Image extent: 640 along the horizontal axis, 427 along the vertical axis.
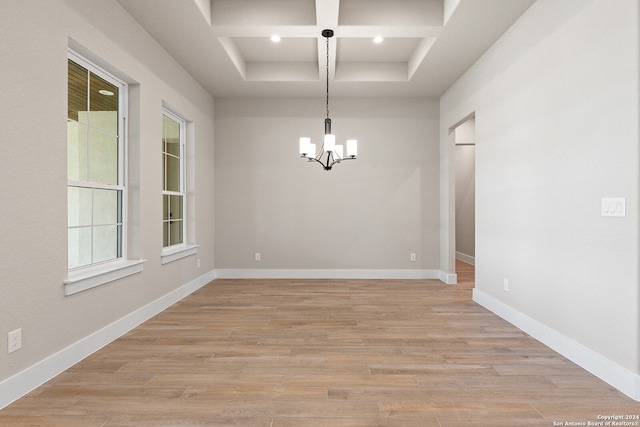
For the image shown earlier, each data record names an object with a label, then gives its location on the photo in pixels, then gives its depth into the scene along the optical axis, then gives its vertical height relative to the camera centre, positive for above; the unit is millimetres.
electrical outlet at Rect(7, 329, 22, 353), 2064 -728
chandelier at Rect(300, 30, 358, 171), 3867 +753
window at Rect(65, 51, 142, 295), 2795 +310
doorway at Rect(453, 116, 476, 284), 7648 +450
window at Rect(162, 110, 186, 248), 4438 +439
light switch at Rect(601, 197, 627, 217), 2223 +40
